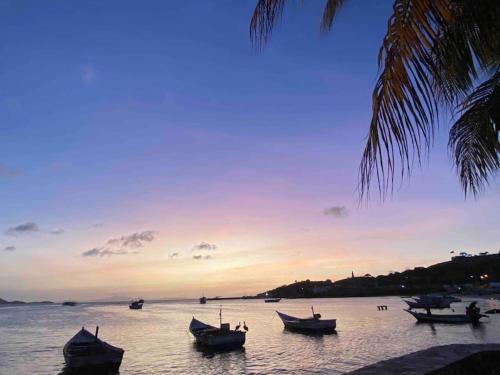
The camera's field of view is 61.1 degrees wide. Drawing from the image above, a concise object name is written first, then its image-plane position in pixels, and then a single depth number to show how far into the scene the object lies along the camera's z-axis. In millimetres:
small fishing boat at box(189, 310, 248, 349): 39125
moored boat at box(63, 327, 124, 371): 28562
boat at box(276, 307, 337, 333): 52781
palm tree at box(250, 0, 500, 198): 2936
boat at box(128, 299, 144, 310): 184375
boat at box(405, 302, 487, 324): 46625
